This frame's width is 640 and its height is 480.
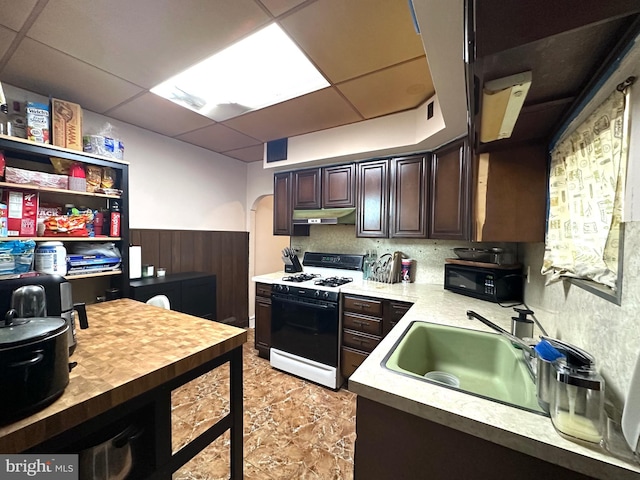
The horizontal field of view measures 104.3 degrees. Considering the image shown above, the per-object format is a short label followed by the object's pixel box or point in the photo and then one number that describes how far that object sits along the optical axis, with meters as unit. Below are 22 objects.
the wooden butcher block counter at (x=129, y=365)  0.71
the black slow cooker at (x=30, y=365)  0.66
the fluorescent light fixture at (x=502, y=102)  0.79
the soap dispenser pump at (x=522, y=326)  1.18
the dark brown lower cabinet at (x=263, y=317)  2.88
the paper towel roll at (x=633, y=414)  0.50
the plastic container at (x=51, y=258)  1.77
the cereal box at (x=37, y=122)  1.77
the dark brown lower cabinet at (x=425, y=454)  0.68
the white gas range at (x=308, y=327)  2.38
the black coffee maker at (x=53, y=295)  1.13
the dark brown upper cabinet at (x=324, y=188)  2.80
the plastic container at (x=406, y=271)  2.73
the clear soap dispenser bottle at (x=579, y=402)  0.60
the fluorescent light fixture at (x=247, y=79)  1.52
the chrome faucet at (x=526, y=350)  0.94
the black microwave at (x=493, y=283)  1.82
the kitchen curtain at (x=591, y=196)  0.73
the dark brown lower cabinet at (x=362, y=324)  2.18
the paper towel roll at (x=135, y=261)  2.55
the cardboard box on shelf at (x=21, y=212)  1.70
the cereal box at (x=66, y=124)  1.85
